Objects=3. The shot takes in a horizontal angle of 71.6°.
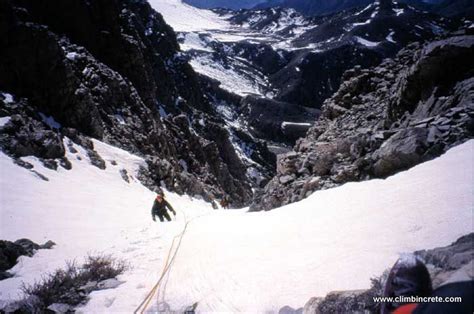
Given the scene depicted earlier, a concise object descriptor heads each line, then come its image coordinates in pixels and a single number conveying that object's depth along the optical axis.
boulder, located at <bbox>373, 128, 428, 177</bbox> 6.65
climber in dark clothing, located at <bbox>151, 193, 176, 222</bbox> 11.16
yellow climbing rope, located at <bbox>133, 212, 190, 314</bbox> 3.90
